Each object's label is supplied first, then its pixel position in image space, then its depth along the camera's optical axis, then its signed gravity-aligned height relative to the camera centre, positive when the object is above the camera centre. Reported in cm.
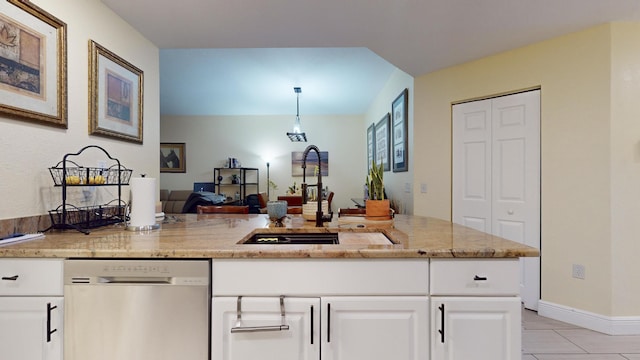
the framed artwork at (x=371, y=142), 587 +73
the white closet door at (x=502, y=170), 268 +7
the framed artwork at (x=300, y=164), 709 +32
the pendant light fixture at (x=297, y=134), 542 +78
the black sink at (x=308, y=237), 161 -33
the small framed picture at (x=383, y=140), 475 +64
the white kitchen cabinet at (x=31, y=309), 116 -51
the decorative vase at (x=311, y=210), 188 -20
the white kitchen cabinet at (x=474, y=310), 119 -53
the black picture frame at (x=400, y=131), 374 +61
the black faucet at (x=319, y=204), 171 -16
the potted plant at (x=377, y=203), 182 -16
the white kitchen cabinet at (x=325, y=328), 119 -60
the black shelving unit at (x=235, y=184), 704 -8
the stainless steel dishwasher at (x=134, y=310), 117 -52
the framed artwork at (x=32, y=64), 139 +57
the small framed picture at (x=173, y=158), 706 +46
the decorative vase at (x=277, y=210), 183 -20
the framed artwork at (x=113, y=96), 188 +57
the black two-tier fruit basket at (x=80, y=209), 155 -18
